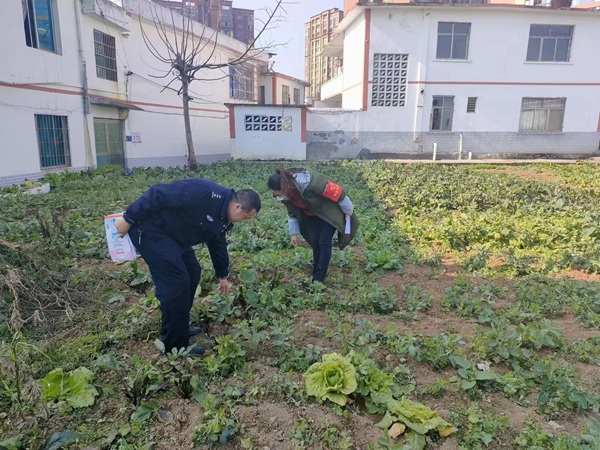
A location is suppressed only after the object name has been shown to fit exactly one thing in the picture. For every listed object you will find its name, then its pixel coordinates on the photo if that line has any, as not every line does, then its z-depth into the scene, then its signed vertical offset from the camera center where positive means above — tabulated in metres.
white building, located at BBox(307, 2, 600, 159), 19.33 +2.46
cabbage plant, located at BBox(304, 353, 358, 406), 2.59 -1.41
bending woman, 3.96 -0.67
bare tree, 14.63 +3.45
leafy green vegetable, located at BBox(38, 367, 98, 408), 2.59 -1.47
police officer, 2.89 -0.57
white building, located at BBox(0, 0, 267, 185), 10.43 +1.42
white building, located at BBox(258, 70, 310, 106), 27.36 +3.28
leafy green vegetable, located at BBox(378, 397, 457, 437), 2.36 -1.48
